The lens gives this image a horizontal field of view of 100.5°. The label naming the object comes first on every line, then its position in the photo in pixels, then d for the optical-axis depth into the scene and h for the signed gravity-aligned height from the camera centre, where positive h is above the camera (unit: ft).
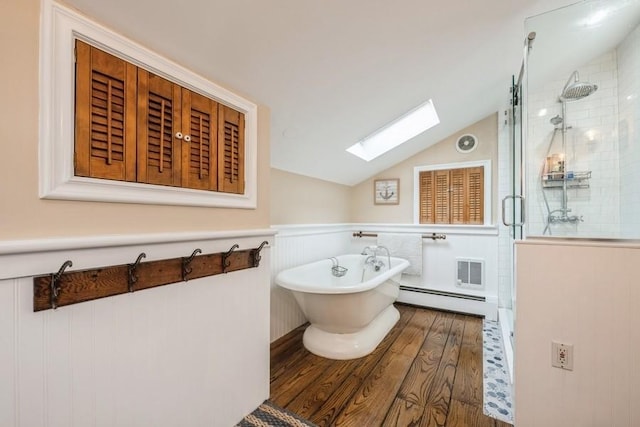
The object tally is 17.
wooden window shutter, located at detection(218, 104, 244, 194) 4.49 +1.13
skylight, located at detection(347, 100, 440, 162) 9.54 +3.10
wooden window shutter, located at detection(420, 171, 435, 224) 11.33 +0.75
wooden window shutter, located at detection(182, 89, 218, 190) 3.96 +1.15
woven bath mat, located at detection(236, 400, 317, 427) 4.76 -3.75
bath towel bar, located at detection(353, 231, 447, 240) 10.83 -0.88
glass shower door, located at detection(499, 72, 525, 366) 6.55 +0.83
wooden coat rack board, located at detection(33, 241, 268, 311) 2.67 -0.78
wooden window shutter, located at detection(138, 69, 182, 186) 3.43 +1.14
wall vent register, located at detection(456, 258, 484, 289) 10.23 -2.28
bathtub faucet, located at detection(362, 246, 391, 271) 10.46 -1.74
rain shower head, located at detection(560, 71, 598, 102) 5.86 +2.80
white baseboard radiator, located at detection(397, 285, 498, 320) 9.84 -3.40
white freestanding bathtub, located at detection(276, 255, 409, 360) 6.80 -2.67
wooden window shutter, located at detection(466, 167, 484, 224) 10.43 +0.78
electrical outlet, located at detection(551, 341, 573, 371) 4.21 -2.25
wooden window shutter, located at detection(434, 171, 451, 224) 11.02 +0.70
